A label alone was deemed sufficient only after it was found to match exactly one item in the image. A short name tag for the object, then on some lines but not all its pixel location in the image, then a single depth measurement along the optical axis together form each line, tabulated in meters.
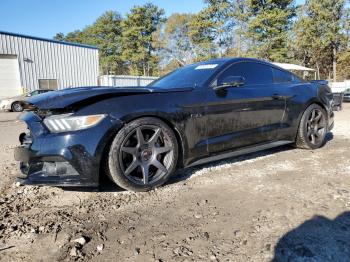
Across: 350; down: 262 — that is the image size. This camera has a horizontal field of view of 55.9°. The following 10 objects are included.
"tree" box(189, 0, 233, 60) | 38.28
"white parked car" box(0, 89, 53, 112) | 17.88
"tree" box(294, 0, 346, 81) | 34.47
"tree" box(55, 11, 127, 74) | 54.53
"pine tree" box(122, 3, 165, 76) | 46.94
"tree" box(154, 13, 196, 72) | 51.81
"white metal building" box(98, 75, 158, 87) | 25.64
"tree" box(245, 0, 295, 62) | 34.84
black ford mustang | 2.89
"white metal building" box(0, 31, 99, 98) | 21.55
